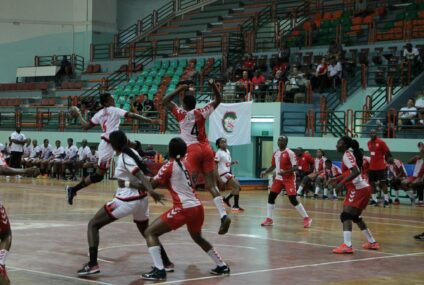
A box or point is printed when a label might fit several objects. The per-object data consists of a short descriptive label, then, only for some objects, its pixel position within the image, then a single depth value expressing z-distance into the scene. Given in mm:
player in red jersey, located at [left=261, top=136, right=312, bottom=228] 18688
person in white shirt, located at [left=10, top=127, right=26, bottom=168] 34625
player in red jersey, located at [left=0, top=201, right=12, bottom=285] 8578
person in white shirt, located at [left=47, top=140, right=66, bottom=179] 36750
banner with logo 32938
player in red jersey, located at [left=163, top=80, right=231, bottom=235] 14875
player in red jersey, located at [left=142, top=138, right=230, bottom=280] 10953
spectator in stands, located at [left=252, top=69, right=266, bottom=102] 34216
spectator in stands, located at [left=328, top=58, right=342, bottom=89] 33781
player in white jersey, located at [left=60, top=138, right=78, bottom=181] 36256
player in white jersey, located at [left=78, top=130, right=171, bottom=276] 11102
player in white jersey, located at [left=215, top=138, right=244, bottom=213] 22672
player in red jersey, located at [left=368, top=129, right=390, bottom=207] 26188
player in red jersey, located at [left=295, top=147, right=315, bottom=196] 29672
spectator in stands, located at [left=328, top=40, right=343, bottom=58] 34406
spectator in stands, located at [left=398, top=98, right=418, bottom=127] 28422
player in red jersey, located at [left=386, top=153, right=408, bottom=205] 27203
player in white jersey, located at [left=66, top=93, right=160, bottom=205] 15664
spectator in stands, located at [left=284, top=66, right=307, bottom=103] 33409
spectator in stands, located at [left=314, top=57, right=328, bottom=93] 33812
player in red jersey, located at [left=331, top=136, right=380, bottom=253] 14406
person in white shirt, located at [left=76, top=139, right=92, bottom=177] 36000
